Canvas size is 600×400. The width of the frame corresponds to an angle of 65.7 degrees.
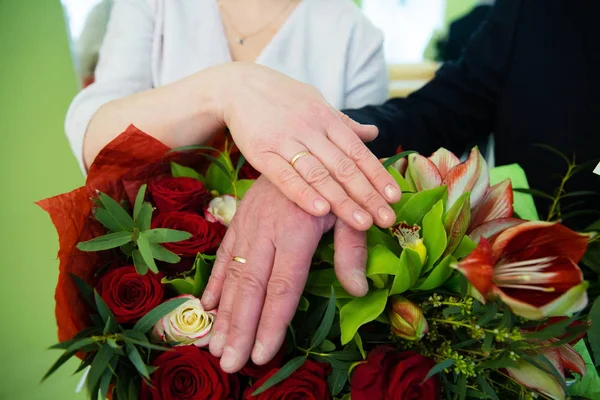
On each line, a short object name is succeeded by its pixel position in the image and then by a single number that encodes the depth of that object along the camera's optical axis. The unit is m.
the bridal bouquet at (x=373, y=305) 0.36
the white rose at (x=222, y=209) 0.54
